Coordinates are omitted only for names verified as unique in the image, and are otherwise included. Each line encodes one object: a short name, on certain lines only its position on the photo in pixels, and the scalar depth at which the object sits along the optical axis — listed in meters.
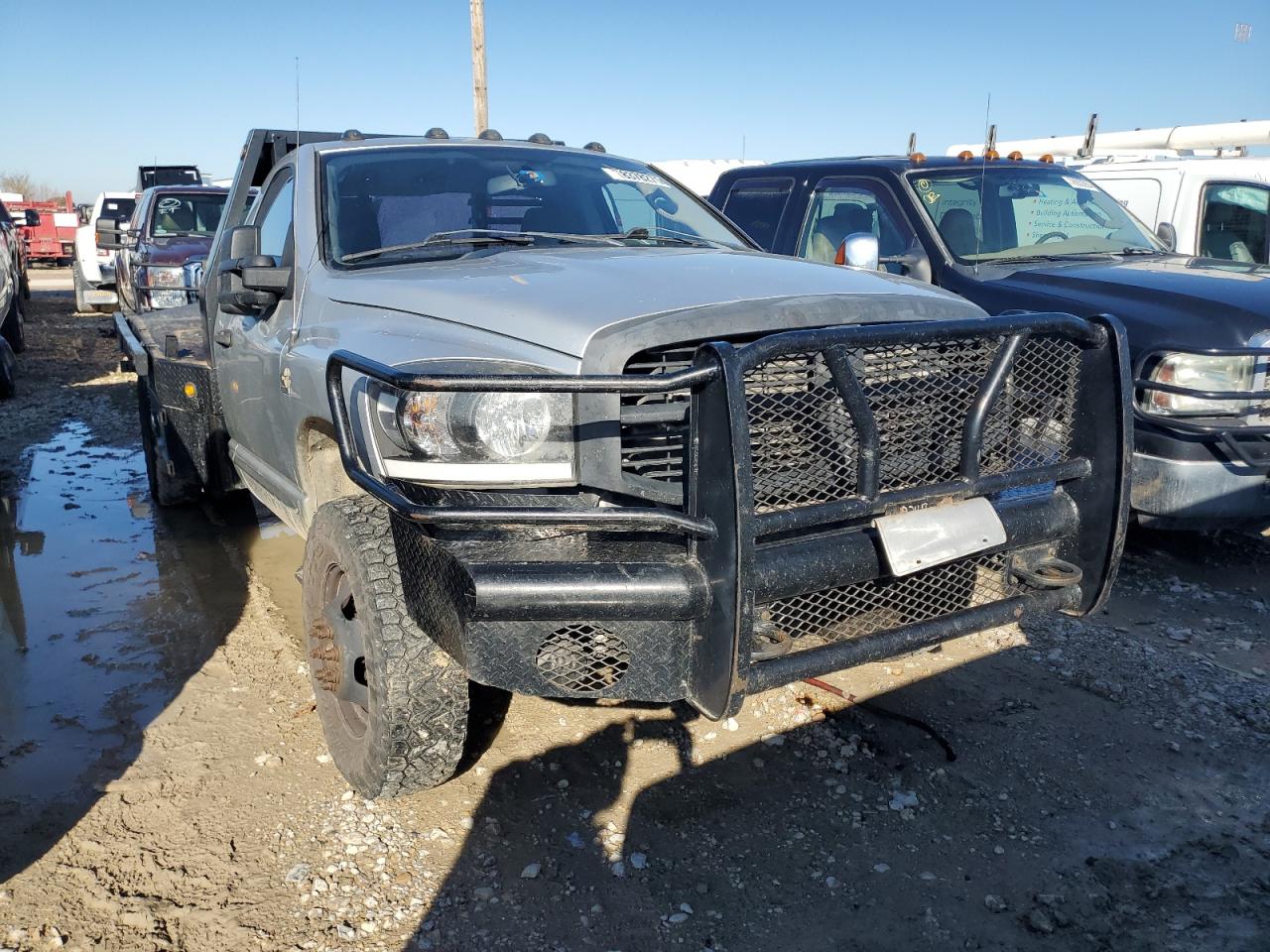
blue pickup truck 4.24
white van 7.61
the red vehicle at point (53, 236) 28.41
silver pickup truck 2.24
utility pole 14.36
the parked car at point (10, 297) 9.35
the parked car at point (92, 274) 15.74
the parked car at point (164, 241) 11.23
